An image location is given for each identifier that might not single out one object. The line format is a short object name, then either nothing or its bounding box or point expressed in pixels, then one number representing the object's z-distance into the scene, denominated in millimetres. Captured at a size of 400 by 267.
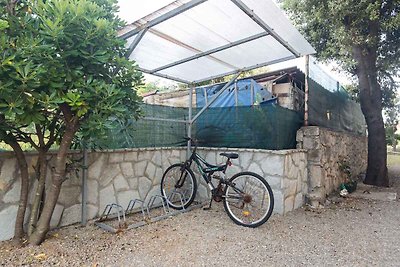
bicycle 3236
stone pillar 4238
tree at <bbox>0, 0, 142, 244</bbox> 1889
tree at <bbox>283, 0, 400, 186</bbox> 5016
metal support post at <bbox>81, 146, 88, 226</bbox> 2961
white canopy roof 2475
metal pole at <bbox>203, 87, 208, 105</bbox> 6131
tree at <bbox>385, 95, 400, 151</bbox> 8524
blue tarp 5461
